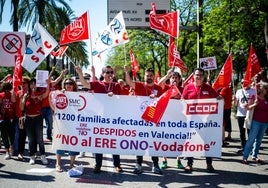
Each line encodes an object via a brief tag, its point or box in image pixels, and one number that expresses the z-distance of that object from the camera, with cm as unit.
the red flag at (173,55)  912
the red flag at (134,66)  1215
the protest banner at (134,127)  770
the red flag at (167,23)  862
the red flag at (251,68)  943
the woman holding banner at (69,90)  780
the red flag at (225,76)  990
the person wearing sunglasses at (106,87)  761
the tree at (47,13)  2542
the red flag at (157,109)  750
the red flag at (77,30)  822
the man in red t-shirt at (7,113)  910
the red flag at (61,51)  1154
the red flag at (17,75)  883
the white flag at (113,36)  831
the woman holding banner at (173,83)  800
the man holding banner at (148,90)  770
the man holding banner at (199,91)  776
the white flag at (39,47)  842
